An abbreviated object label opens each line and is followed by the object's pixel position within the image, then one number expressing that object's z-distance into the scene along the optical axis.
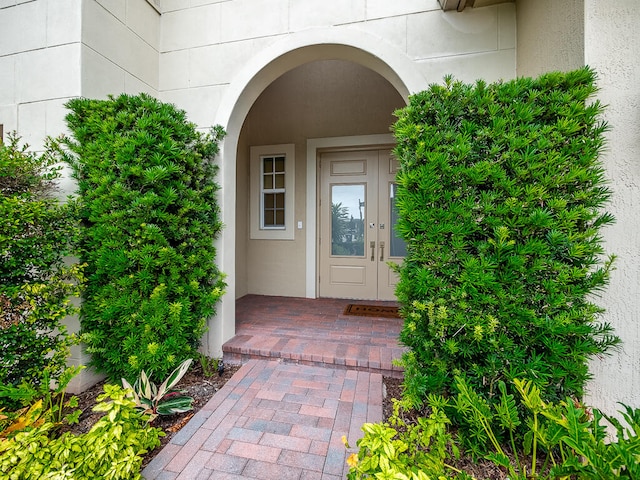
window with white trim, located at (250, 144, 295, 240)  5.03
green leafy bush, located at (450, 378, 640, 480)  1.01
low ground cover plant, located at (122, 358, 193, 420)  1.98
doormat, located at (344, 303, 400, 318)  4.00
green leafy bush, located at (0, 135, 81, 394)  1.74
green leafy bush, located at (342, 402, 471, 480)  1.09
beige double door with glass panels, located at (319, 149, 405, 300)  4.76
